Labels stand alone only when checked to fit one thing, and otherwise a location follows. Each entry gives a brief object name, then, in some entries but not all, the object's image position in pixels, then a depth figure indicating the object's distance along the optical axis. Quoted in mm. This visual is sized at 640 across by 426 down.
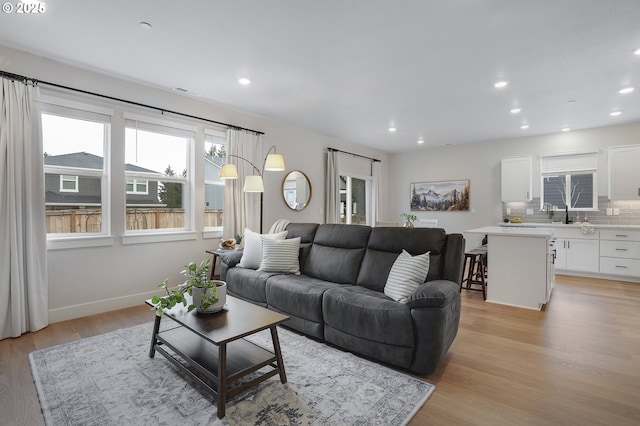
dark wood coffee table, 1826
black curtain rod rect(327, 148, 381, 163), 6485
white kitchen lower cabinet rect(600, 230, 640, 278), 5008
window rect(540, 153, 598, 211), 5770
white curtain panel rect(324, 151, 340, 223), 6348
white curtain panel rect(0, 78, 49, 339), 2863
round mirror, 5621
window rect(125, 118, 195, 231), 3832
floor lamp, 4312
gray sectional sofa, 2186
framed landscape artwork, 7234
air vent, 3959
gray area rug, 1787
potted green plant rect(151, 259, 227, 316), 2074
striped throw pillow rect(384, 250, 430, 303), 2480
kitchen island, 3667
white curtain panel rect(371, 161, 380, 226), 7809
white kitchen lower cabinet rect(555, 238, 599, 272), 5332
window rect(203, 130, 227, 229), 4523
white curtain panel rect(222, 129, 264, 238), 4566
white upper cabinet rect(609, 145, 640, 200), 5242
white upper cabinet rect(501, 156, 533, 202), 6230
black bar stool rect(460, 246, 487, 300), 4299
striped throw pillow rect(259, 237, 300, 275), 3455
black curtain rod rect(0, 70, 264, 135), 2914
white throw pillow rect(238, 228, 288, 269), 3639
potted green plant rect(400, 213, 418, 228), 6000
